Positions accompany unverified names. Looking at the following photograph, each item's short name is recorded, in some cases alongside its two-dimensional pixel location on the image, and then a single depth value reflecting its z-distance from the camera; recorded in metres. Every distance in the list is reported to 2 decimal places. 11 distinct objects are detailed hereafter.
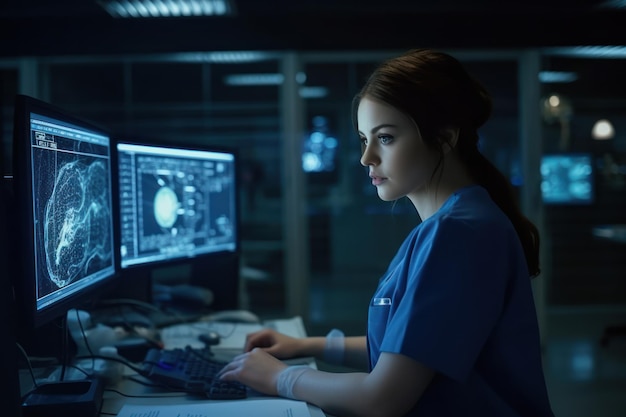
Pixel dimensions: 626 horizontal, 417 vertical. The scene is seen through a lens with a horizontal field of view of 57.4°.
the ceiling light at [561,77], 6.70
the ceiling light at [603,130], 6.19
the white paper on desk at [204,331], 1.61
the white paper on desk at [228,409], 1.01
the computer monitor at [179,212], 1.58
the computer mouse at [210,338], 1.60
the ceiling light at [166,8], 3.80
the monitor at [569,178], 5.70
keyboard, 1.14
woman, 0.89
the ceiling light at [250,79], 6.61
